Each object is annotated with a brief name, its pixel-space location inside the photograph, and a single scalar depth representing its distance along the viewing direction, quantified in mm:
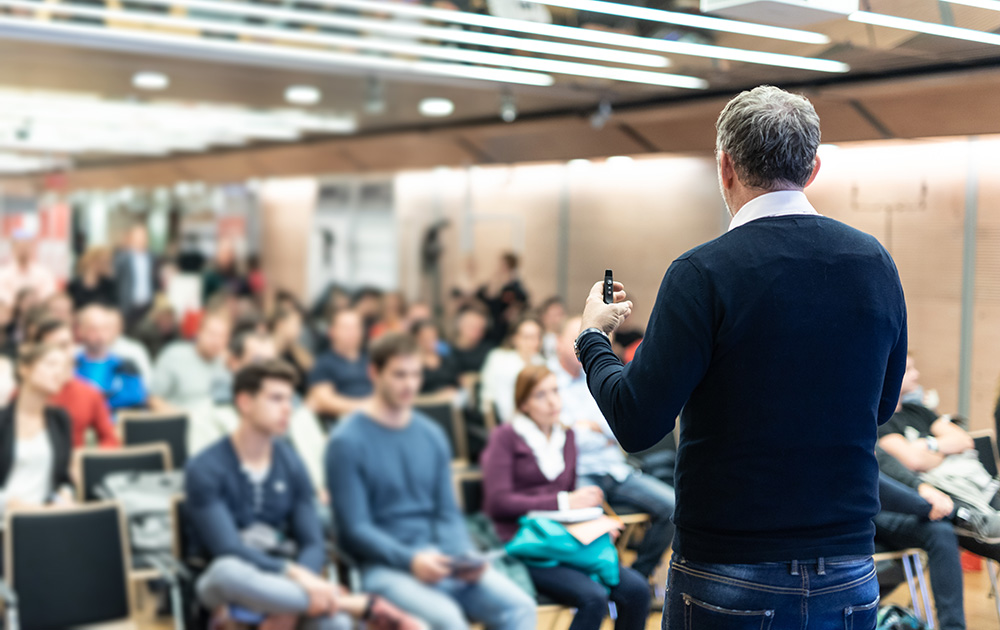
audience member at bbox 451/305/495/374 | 7414
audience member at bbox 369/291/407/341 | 8820
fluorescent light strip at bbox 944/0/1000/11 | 1807
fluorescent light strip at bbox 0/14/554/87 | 5469
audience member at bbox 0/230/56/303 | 8703
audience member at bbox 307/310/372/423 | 6613
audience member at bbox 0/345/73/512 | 4559
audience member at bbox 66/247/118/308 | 9078
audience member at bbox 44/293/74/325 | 6825
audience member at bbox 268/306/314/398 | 7348
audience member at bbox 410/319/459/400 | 7242
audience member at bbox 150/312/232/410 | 6680
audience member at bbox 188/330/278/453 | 5363
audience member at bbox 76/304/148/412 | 6398
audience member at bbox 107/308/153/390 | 6727
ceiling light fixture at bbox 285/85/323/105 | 7276
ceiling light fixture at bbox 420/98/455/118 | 5995
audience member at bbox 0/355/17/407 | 4621
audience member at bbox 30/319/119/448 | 5414
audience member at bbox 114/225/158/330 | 9633
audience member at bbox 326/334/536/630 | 3693
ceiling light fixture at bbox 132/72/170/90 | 6871
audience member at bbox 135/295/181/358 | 7977
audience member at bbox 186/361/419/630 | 3770
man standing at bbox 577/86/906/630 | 1475
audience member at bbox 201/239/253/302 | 10805
